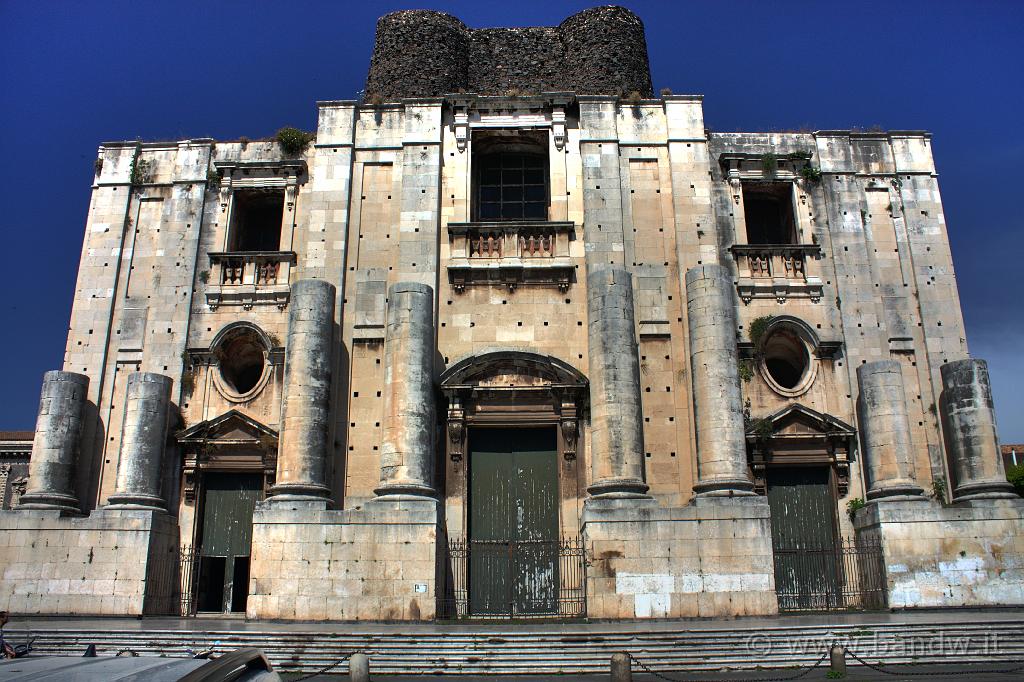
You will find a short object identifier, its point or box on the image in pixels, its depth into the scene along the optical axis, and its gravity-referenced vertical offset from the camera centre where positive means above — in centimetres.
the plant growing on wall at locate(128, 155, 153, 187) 2239 +1078
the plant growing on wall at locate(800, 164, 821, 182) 2192 +1042
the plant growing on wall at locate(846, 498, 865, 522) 1891 +184
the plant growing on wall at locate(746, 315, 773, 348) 2022 +608
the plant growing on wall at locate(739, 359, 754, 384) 2003 +506
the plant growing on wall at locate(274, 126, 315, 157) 2223 +1148
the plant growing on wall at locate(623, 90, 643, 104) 2231 +1254
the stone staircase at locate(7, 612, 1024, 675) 1305 -78
